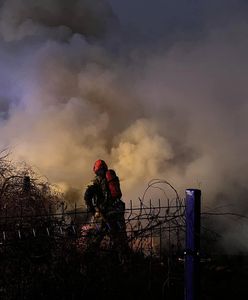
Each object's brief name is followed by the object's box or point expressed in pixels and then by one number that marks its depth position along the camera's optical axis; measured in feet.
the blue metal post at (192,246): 13.09
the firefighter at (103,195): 21.16
